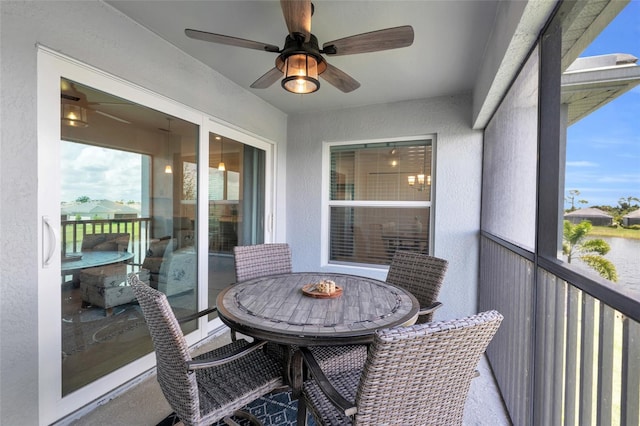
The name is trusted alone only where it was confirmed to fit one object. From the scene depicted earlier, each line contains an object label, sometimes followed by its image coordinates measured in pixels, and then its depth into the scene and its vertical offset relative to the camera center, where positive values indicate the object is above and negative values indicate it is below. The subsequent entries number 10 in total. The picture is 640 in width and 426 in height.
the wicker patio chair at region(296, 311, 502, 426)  0.89 -0.56
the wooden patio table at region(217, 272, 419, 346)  1.26 -0.54
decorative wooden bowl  1.71 -0.52
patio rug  1.76 -1.33
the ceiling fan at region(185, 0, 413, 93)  1.51 +0.96
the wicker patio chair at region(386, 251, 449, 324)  2.03 -0.50
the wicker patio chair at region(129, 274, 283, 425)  1.18 -0.84
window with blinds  3.52 +0.13
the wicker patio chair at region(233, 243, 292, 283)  2.35 -0.46
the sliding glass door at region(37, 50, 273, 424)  1.67 -0.11
